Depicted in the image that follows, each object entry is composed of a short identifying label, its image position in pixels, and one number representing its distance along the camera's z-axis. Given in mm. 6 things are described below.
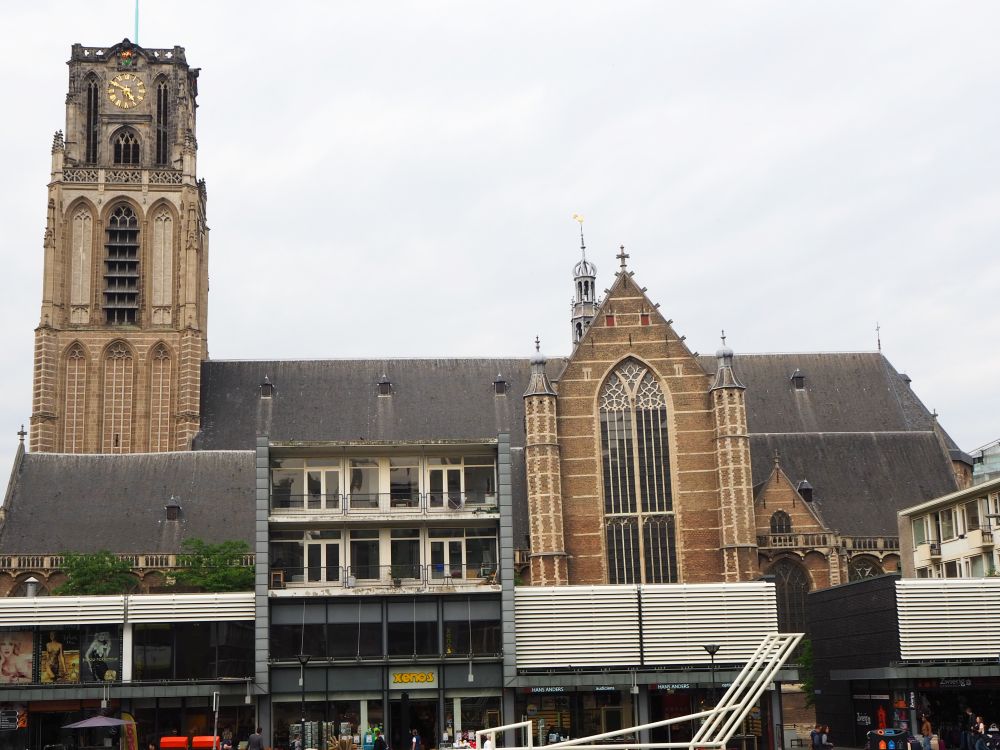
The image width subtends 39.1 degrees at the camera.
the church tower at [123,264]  67500
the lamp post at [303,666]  37781
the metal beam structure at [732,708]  28438
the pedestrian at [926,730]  36409
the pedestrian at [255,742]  34719
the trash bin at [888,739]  38156
